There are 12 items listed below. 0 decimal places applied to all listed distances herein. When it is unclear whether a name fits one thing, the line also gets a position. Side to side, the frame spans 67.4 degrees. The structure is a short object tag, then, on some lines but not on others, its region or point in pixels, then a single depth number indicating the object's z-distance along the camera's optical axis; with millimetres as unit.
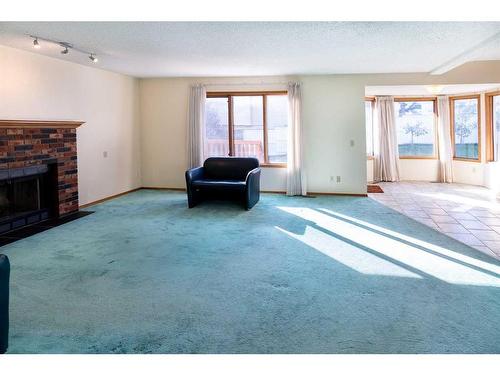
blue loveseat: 6062
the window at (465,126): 8523
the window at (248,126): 7621
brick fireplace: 4656
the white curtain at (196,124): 7602
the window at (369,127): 9234
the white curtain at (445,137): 8898
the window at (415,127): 9242
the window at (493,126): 7906
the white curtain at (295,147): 7215
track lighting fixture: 4340
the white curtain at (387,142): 9070
